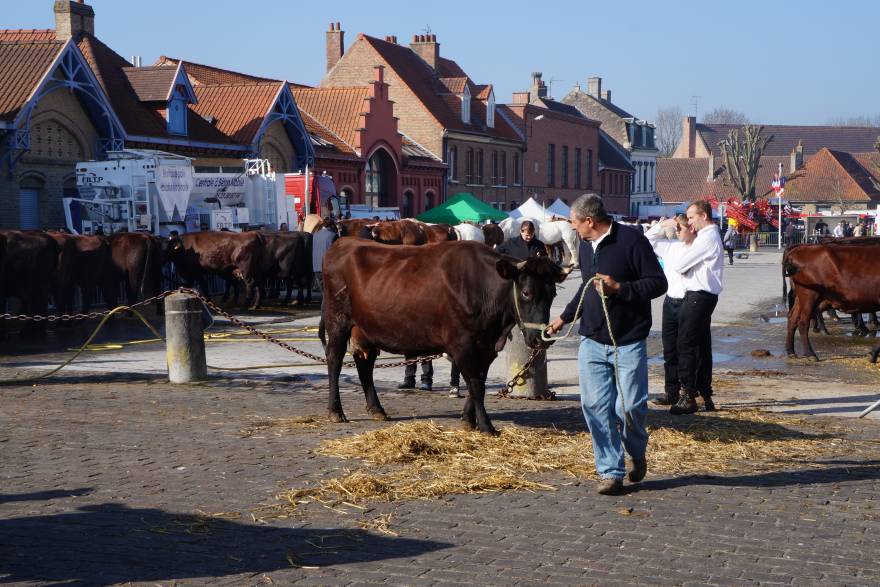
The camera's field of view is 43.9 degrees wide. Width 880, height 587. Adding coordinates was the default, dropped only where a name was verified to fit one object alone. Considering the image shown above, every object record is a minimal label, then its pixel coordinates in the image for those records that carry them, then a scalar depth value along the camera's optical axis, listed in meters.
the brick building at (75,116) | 27.86
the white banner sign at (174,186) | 26.92
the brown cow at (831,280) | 15.66
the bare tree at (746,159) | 87.12
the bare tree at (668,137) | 166.25
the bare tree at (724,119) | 174.88
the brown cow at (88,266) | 20.84
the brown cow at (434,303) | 9.42
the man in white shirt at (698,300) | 11.06
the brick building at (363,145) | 46.25
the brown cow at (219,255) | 24.69
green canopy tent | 39.06
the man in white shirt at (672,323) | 11.54
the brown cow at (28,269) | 19.16
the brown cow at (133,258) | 22.55
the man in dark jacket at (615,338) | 7.57
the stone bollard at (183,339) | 13.25
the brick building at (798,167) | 99.19
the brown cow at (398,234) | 14.54
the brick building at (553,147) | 66.88
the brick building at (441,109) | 55.56
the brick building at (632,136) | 90.88
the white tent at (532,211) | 40.66
